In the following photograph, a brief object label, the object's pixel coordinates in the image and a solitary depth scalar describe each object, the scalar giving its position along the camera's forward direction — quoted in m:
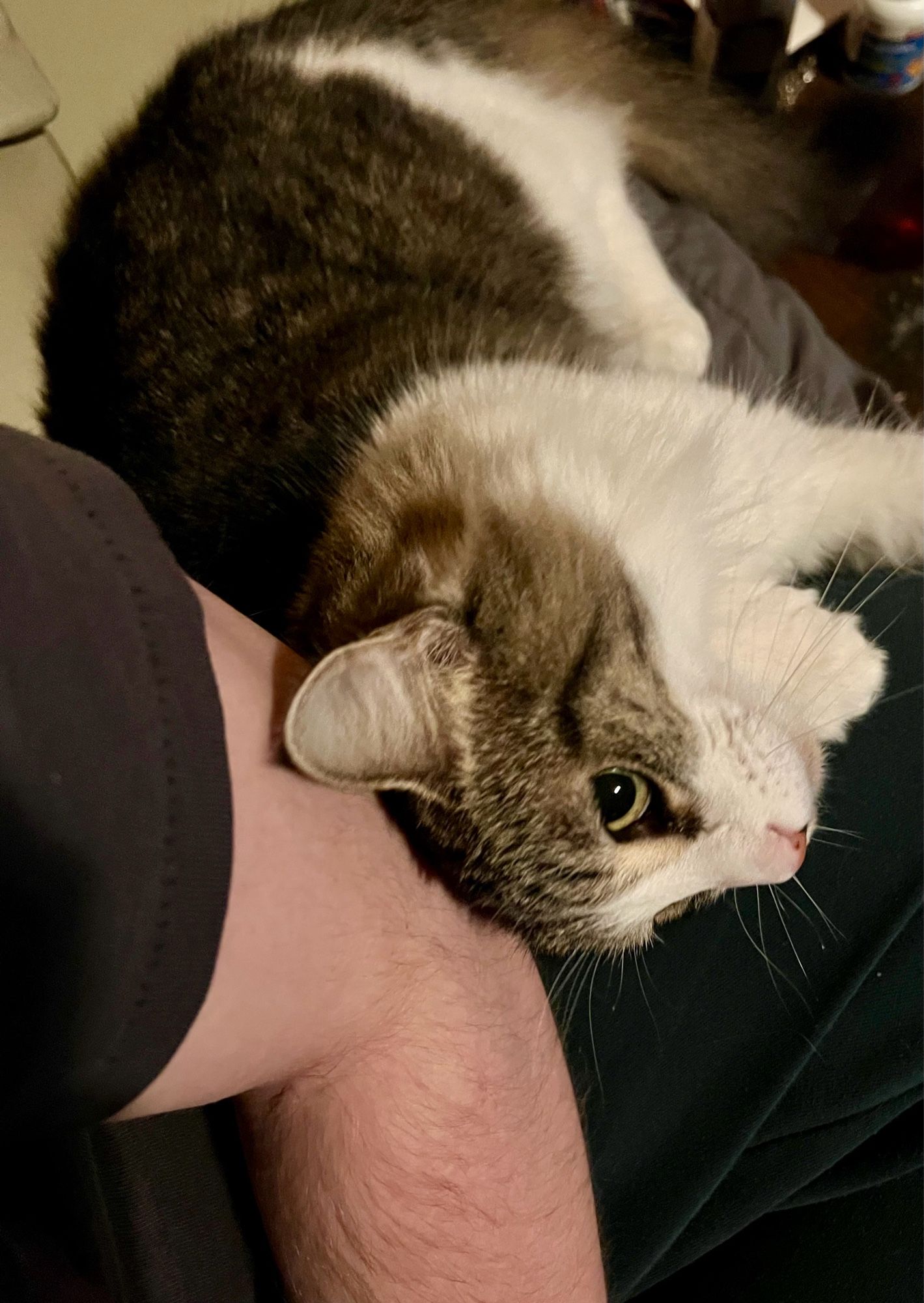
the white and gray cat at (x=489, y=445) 0.33
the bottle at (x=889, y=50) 0.51
